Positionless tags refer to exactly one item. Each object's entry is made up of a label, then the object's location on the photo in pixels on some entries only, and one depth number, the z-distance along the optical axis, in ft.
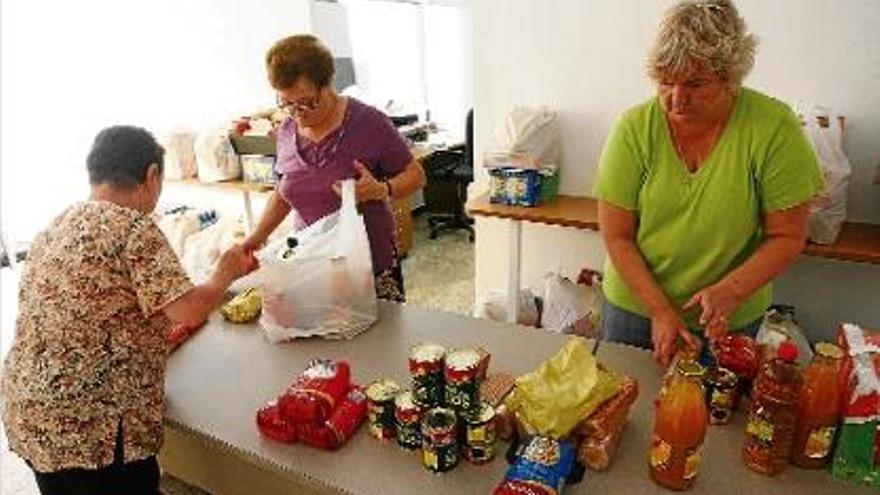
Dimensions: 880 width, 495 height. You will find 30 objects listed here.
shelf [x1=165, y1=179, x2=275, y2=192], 11.34
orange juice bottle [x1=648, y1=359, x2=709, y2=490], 3.14
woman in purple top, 5.33
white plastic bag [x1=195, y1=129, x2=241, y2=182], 11.66
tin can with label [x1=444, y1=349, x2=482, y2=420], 3.49
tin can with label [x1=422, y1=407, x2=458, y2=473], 3.43
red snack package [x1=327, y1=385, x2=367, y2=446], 3.76
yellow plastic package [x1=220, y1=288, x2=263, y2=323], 5.44
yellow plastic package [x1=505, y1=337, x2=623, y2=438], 3.49
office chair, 15.12
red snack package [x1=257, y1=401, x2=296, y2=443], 3.83
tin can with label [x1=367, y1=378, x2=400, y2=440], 3.75
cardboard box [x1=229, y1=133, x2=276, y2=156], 11.21
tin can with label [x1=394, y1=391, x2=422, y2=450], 3.63
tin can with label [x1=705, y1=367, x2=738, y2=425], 3.72
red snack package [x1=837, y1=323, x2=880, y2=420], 3.13
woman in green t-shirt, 3.95
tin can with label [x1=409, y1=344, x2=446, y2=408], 3.63
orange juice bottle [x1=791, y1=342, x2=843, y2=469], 3.21
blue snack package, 3.20
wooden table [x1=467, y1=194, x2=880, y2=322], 6.95
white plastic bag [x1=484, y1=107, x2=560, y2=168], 8.71
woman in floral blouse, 3.82
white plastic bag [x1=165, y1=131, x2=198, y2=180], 12.23
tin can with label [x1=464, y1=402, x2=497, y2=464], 3.48
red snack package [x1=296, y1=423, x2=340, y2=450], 3.73
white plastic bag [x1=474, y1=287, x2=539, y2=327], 9.05
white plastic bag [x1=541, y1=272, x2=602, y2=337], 8.24
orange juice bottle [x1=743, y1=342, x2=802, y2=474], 3.22
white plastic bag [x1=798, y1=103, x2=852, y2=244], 6.95
